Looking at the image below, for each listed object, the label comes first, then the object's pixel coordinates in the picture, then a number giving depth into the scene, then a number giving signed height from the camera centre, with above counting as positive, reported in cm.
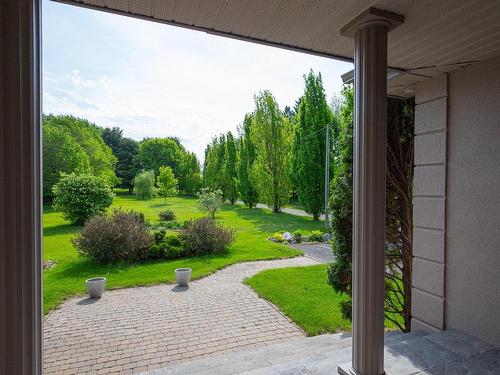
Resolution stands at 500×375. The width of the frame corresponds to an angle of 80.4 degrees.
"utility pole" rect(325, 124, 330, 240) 1470 +80
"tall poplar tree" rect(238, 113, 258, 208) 2328 +98
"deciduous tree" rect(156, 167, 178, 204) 2278 -9
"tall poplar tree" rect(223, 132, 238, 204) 2616 +82
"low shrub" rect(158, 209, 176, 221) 1603 -195
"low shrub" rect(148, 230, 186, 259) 868 -201
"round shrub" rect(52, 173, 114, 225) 1210 -68
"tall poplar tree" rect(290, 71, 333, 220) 1661 +196
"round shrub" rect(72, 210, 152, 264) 803 -167
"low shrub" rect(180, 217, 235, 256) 921 -181
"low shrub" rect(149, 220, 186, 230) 1335 -212
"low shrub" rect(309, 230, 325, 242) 1202 -229
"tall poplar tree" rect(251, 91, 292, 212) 1945 +205
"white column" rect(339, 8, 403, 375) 199 -3
